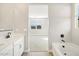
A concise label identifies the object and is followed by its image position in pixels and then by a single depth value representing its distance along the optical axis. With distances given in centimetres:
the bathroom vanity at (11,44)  142
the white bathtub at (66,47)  169
